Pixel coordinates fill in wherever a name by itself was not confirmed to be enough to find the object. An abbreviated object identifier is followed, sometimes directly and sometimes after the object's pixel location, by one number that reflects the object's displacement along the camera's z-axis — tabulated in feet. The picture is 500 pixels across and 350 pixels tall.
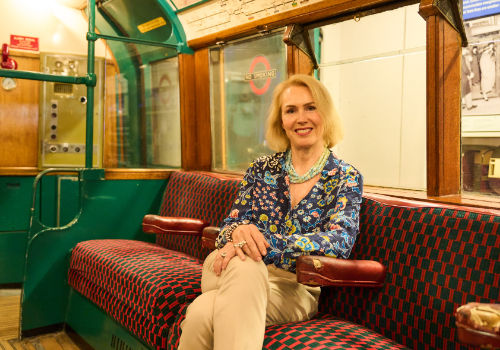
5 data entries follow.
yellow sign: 12.73
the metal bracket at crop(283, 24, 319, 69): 9.55
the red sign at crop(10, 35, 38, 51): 15.24
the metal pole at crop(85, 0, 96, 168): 10.72
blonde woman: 5.24
